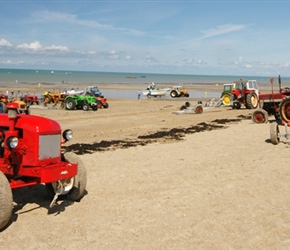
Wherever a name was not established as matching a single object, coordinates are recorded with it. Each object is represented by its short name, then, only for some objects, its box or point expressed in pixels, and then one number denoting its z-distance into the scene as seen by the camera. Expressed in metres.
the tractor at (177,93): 39.22
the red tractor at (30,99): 26.50
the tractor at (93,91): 30.62
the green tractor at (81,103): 23.25
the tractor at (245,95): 23.45
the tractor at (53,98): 29.05
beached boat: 39.64
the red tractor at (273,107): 14.07
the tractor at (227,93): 24.41
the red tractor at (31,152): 5.25
